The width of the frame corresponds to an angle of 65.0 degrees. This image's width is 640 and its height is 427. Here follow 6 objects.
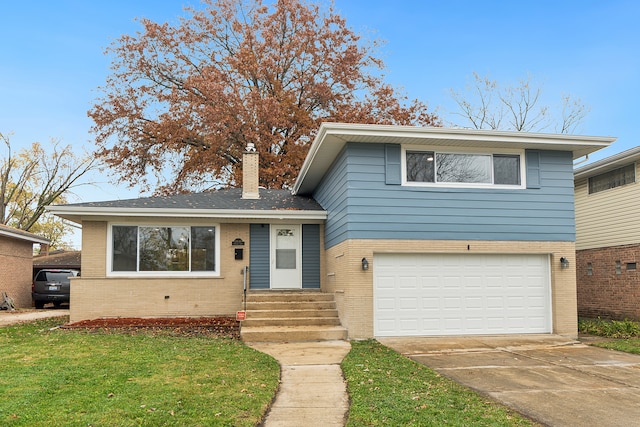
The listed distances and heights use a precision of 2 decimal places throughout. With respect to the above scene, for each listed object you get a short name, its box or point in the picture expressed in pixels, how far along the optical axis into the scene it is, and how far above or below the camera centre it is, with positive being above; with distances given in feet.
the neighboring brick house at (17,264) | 61.26 -1.37
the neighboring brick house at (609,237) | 42.55 +1.37
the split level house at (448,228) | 33.68 +1.71
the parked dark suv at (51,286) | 62.69 -4.17
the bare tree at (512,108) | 87.20 +25.54
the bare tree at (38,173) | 111.86 +17.97
